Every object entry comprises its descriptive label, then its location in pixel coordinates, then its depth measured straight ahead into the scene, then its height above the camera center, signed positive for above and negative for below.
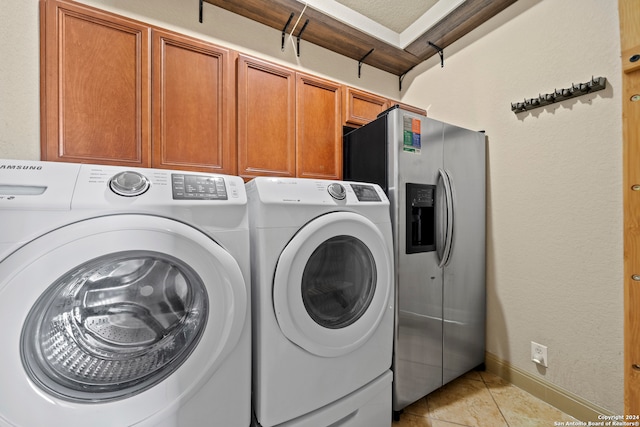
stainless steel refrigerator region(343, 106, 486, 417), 1.36 -0.16
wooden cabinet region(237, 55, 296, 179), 1.48 +0.58
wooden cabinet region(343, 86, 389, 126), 1.86 +0.81
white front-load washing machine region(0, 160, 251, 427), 0.60 -0.25
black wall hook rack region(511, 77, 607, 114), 1.26 +0.64
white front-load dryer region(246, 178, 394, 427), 0.91 -0.37
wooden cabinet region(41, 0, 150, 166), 1.11 +0.59
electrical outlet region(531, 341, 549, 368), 1.47 -0.84
